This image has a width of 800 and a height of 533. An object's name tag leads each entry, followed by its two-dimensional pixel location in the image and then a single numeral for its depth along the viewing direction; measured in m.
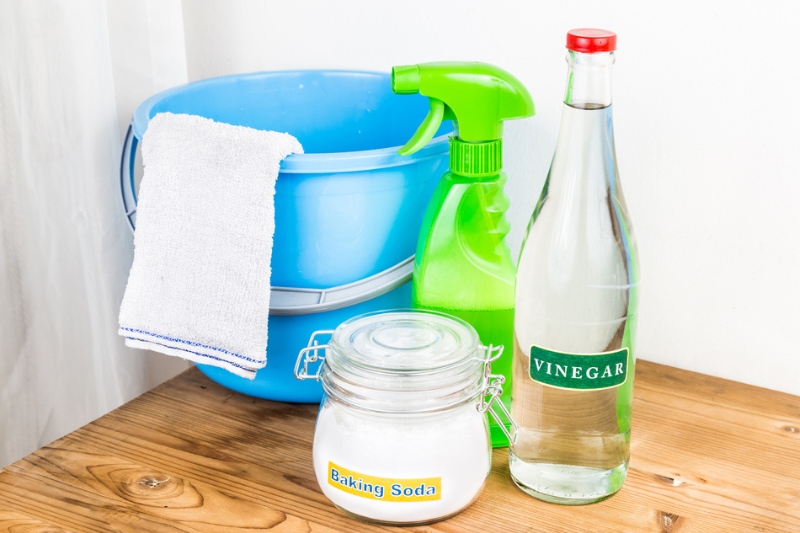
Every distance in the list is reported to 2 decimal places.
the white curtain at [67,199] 1.38
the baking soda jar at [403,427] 1.13
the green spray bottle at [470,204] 1.20
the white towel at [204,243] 1.20
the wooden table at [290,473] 1.16
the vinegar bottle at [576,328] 1.15
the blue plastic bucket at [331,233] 1.21
